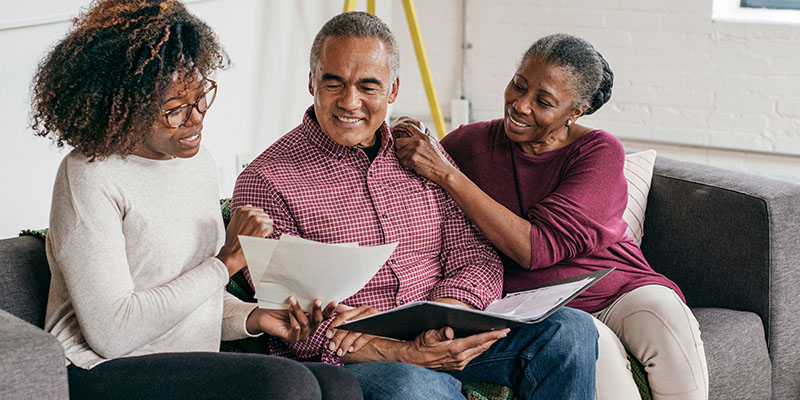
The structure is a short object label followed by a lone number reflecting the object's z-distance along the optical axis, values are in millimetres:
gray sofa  2234
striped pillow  2475
